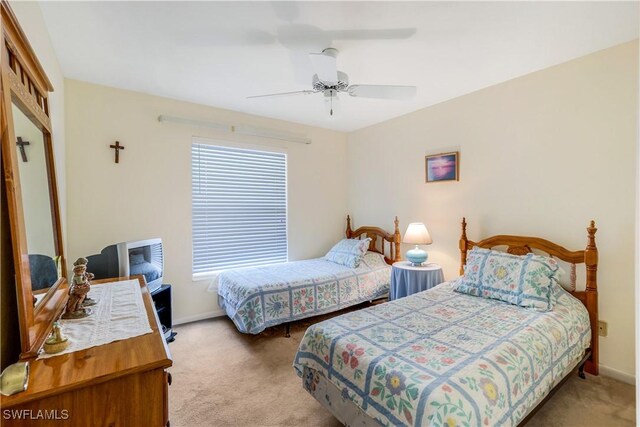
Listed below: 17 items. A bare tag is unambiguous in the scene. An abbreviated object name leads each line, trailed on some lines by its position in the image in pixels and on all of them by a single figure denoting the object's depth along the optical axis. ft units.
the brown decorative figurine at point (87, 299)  4.59
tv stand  9.30
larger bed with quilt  4.32
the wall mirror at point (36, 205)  3.69
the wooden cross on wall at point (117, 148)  9.60
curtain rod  10.56
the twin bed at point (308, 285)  9.36
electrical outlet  7.48
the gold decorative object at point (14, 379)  2.57
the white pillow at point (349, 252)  12.09
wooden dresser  2.66
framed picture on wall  10.49
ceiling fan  6.75
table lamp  10.56
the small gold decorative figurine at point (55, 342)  3.25
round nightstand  10.19
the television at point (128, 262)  8.08
